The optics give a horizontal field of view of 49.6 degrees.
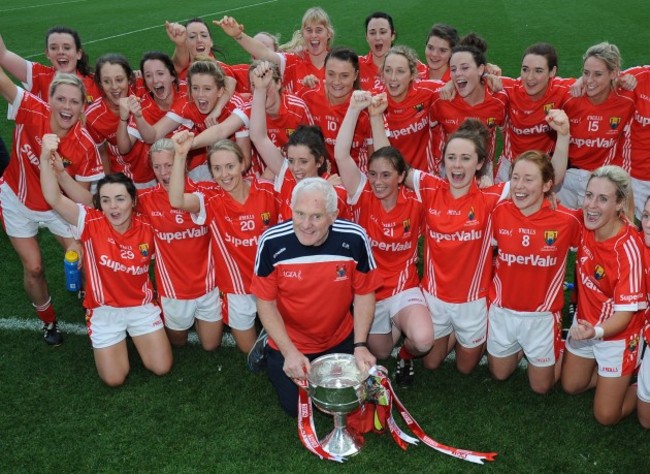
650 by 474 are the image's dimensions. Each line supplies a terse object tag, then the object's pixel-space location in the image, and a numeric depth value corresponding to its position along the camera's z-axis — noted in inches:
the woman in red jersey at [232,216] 202.5
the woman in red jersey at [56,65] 258.7
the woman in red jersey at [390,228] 198.5
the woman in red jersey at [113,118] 252.4
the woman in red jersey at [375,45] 288.8
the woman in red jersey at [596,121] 235.1
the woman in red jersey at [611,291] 176.4
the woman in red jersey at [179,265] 214.1
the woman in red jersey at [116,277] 204.2
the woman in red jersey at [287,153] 202.7
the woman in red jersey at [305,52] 287.0
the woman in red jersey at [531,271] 188.9
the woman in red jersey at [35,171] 223.1
